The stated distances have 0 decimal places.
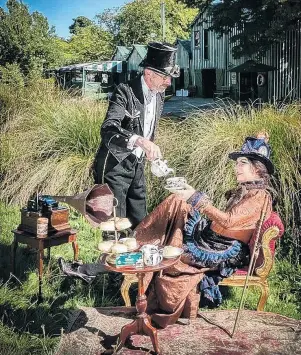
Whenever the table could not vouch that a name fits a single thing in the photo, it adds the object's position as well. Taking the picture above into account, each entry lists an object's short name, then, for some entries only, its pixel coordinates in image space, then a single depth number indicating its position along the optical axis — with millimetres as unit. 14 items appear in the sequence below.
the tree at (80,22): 54581
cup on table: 2688
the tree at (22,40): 22047
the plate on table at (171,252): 2809
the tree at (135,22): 37531
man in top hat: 3418
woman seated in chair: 3152
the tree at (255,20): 11977
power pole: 33634
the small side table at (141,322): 2781
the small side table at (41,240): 3895
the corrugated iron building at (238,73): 17069
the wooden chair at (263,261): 3307
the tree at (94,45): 38844
